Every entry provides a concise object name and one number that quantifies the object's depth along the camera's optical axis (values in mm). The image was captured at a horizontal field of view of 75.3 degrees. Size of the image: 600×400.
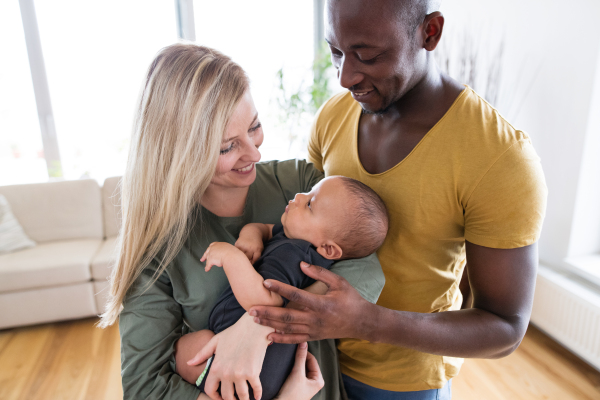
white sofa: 3143
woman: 1024
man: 948
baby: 1022
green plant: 4617
